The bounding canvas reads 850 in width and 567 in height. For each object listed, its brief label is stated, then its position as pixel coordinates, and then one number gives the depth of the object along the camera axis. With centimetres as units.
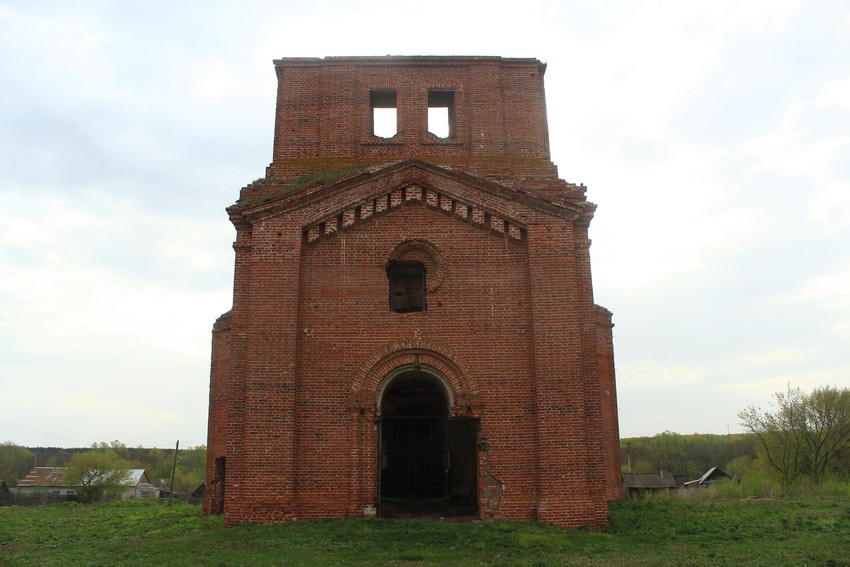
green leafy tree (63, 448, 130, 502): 4016
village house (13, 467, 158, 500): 5172
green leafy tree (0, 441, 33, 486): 6312
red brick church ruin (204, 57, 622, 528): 1209
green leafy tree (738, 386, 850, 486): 2817
